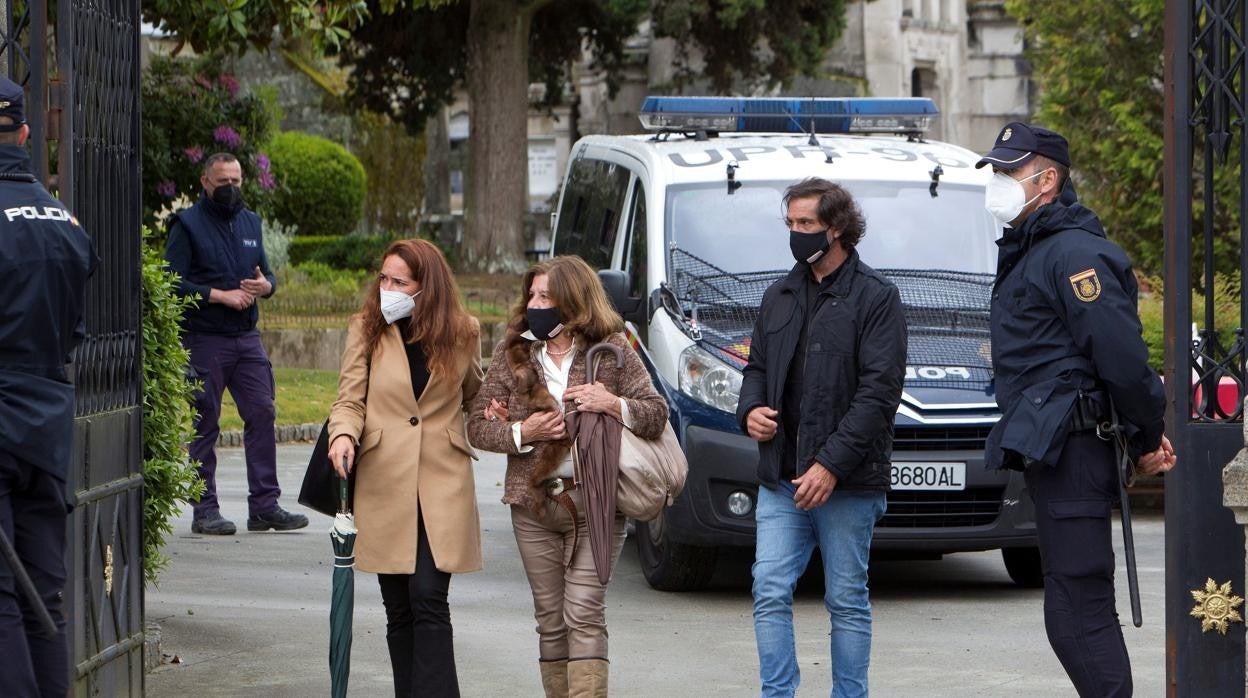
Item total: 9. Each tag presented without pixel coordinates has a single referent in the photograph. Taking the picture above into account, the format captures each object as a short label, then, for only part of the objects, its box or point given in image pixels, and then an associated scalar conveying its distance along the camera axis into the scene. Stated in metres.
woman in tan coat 12.62
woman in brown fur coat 12.62
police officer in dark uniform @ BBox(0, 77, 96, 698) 10.08
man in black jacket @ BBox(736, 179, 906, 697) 12.55
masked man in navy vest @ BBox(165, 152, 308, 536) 20.53
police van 17.52
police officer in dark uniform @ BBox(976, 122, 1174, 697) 11.23
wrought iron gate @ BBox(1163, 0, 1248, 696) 12.59
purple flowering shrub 29.48
